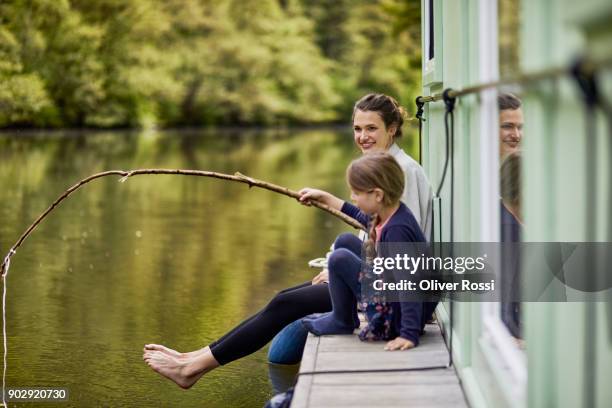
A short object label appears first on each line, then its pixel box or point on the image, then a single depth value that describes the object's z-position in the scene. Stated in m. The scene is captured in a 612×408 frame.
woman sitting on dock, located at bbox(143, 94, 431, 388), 5.21
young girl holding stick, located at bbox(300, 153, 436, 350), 4.43
